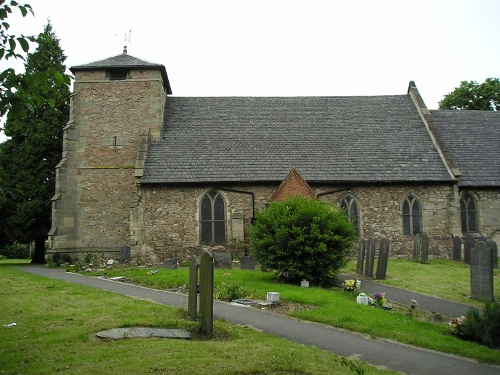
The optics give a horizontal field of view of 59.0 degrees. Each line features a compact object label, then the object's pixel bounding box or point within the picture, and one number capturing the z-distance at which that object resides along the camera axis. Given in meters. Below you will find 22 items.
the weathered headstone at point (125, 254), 21.30
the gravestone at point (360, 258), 17.47
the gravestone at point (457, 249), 21.47
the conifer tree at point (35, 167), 26.29
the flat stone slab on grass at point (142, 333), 7.79
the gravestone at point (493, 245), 16.93
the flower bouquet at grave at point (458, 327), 9.08
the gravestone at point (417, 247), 20.91
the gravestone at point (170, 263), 19.08
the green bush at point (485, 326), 8.73
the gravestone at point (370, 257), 16.50
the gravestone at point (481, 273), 12.49
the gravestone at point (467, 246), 20.56
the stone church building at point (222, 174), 21.80
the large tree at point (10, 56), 4.58
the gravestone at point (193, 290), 9.33
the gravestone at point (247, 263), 18.12
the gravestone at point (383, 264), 16.11
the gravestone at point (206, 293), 8.24
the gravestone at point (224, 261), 18.27
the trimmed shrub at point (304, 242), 14.28
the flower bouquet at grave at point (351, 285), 13.55
